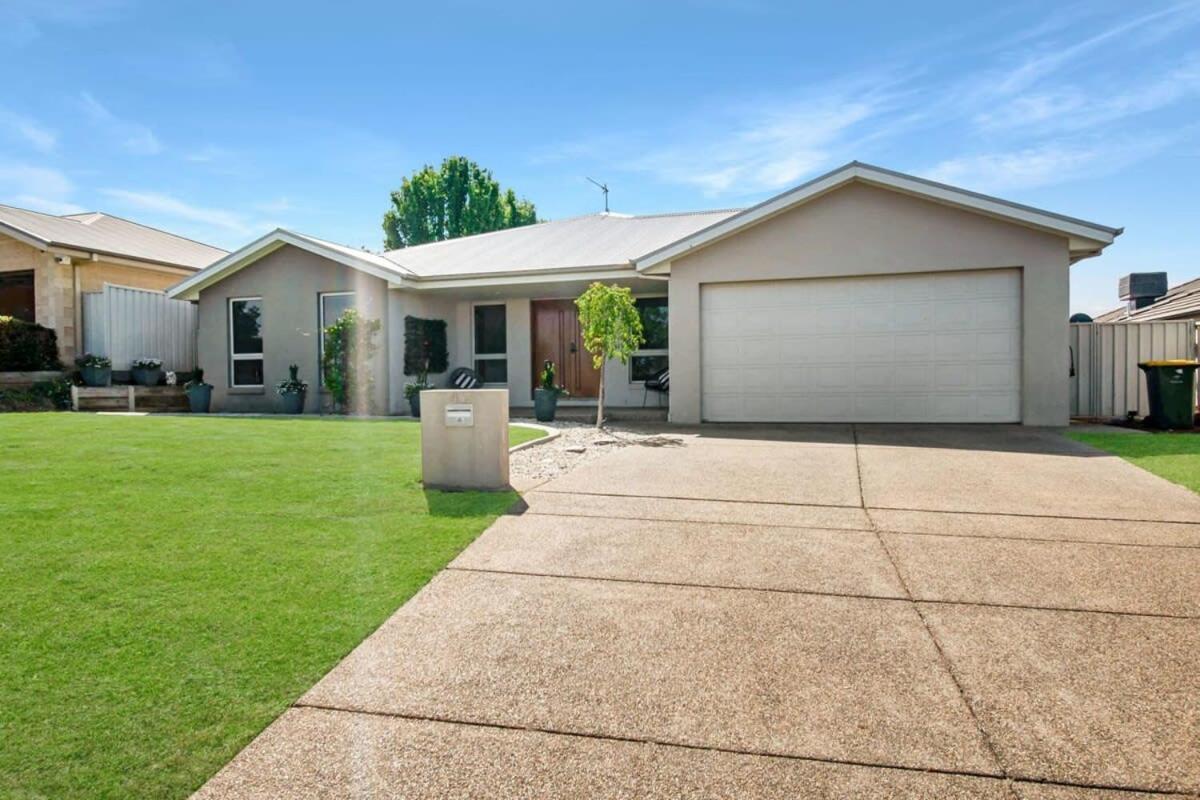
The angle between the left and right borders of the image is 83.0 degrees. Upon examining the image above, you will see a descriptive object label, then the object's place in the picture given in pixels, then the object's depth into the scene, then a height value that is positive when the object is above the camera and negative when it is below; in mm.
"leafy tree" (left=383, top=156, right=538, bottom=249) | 44469 +12071
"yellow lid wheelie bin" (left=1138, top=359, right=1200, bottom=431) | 10180 -246
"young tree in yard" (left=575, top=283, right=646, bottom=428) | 10805 +1004
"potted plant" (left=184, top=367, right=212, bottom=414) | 14766 -148
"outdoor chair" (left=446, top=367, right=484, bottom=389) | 15486 +140
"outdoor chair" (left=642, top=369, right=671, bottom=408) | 14461 -25
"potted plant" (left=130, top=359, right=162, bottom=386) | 15961 +391
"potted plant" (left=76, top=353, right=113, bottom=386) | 15211 +440
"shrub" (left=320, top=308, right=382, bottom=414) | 13523 +576
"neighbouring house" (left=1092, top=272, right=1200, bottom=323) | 17875 +2444
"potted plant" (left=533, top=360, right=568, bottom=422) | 12344 -261
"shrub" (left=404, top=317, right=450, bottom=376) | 14586 +842
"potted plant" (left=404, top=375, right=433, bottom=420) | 13969 -190
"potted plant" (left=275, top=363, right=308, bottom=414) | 14094 -140
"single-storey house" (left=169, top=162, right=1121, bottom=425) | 10609 +1517
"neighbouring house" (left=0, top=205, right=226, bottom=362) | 15500 +3047
